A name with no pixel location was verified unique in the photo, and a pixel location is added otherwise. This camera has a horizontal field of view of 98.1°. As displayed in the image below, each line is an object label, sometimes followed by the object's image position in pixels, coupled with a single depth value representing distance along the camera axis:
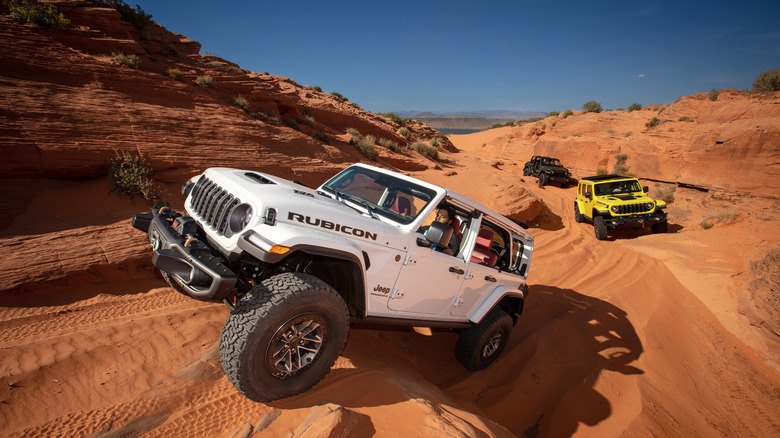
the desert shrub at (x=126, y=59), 8.62
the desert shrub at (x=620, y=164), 18.97
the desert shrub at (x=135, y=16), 11.98
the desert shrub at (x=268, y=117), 12.01
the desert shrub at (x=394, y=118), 30.58
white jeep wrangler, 2.20
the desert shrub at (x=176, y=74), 10.21
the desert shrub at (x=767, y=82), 22.03
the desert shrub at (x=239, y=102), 11.62
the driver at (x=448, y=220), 3.24
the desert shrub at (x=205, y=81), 11.38
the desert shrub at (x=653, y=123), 22.81
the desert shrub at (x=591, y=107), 34.91
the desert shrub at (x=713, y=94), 24.77
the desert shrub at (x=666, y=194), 14.23
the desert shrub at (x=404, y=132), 24.57
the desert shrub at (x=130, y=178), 6.04
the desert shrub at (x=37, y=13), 7.62
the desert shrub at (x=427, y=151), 20.66
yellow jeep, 10.11
